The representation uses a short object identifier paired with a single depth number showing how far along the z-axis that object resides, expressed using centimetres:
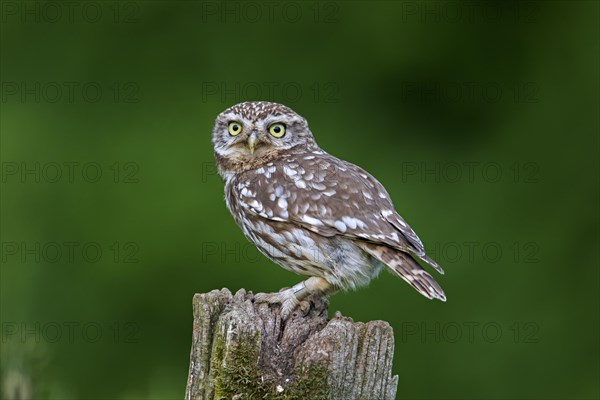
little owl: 887
